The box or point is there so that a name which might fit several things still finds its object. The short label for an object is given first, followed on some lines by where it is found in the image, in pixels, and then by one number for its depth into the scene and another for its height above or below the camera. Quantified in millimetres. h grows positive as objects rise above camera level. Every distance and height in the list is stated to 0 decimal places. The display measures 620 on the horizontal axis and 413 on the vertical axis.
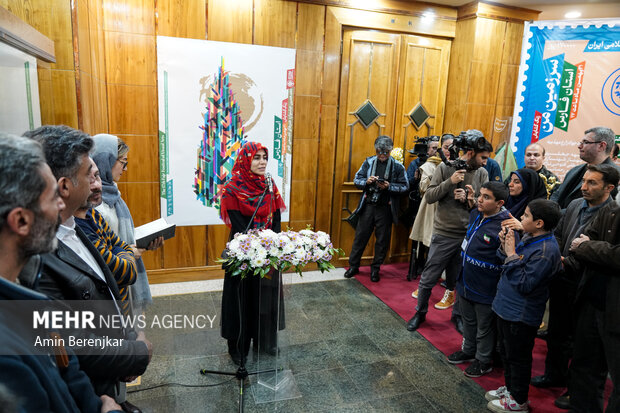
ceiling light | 4855 +1647
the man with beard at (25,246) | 742 -286
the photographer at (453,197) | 3141 -544
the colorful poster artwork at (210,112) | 3943 +136
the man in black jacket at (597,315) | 1967 -959
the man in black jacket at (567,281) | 2307 -939
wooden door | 4594 +474
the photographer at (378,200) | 4395 -820
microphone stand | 2469 -1643
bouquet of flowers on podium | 2119 -723
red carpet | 2580 -1787
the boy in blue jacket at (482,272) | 2568 -956
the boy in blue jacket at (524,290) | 2197 -921
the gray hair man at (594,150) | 2816 -66
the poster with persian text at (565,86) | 4125 +621
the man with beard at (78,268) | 1192 -495
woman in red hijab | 2662 -630
